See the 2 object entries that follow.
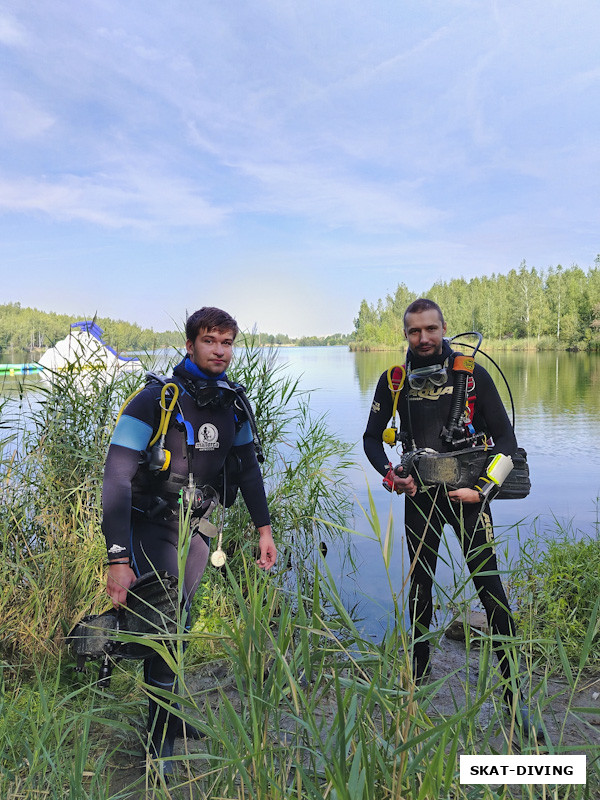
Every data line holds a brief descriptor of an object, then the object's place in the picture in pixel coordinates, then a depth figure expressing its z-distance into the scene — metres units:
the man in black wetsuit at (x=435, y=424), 3.07
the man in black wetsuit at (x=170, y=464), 2.54
